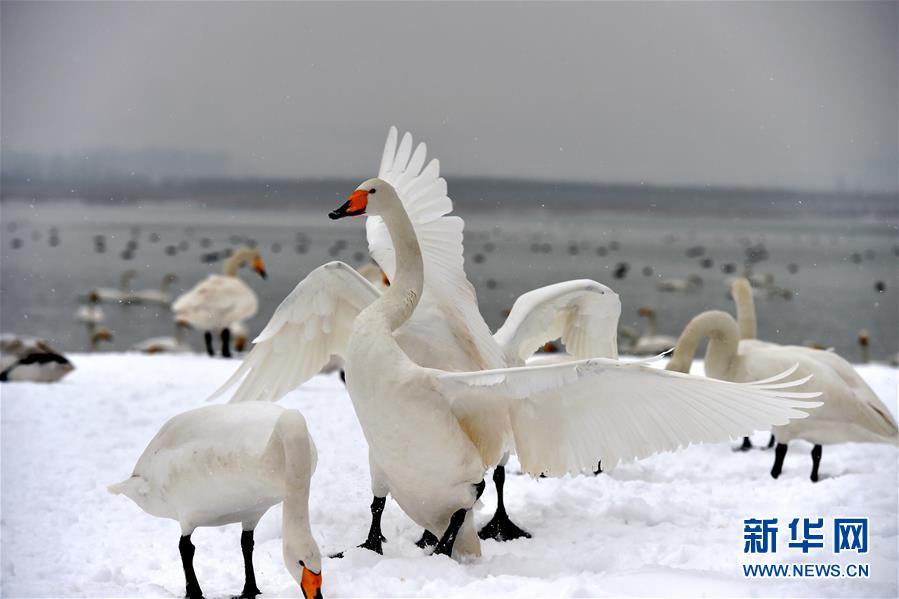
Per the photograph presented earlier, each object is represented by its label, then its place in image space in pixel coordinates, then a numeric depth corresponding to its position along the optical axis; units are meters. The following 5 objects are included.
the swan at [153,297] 34.59
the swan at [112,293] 32.16
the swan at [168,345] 21.91
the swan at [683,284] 47.03
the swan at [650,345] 27.32
